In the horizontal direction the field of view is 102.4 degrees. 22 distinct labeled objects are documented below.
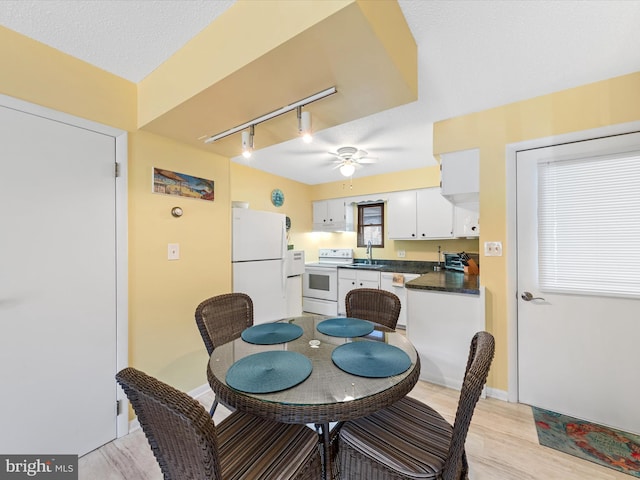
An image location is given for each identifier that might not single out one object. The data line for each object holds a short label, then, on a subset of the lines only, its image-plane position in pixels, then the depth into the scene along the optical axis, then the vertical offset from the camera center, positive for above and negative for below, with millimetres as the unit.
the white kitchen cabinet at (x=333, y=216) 4785 +490
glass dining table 948 -592
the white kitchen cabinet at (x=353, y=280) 4086 -641
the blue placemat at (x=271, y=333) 1510 -571
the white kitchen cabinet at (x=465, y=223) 3518 +240
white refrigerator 2676 -200
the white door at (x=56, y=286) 1415 -258
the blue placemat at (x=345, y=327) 1598 -567
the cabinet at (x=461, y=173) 2338 +623
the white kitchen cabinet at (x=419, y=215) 3803 +391
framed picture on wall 2033 +494
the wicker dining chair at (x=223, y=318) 1742 -556
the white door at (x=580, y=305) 1807 -497
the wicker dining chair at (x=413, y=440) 929 -841
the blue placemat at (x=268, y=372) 1048 -580
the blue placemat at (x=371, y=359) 1148 -576
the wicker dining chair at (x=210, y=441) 742 -749
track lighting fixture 1490 +828
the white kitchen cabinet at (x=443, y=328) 2248 -818
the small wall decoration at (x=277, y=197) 4320 +760
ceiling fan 3059 +1072
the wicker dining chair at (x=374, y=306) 1998 -530
